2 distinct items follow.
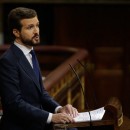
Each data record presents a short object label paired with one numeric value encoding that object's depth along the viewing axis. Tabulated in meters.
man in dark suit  5.28
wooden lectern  5.33
